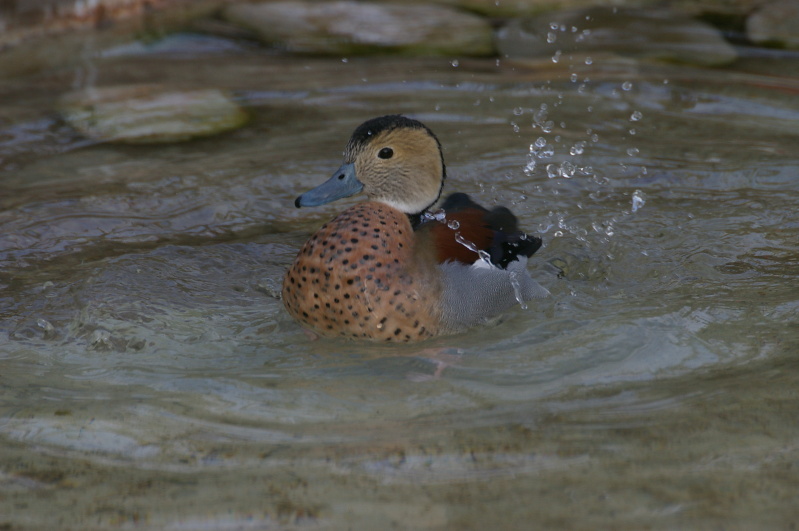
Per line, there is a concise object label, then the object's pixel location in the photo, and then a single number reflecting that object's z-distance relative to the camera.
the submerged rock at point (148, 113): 13.37
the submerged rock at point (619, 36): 15.50
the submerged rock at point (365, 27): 16.19
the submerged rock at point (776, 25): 15.73
